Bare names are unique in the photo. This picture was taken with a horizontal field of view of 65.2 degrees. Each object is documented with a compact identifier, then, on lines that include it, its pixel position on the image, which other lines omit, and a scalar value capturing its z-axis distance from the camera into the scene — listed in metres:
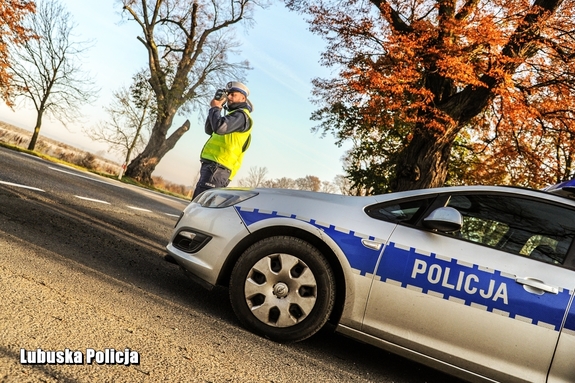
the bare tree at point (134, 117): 26.56
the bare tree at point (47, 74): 25.23
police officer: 4.77
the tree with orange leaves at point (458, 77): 9.91
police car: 2.76
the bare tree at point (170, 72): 25.39
